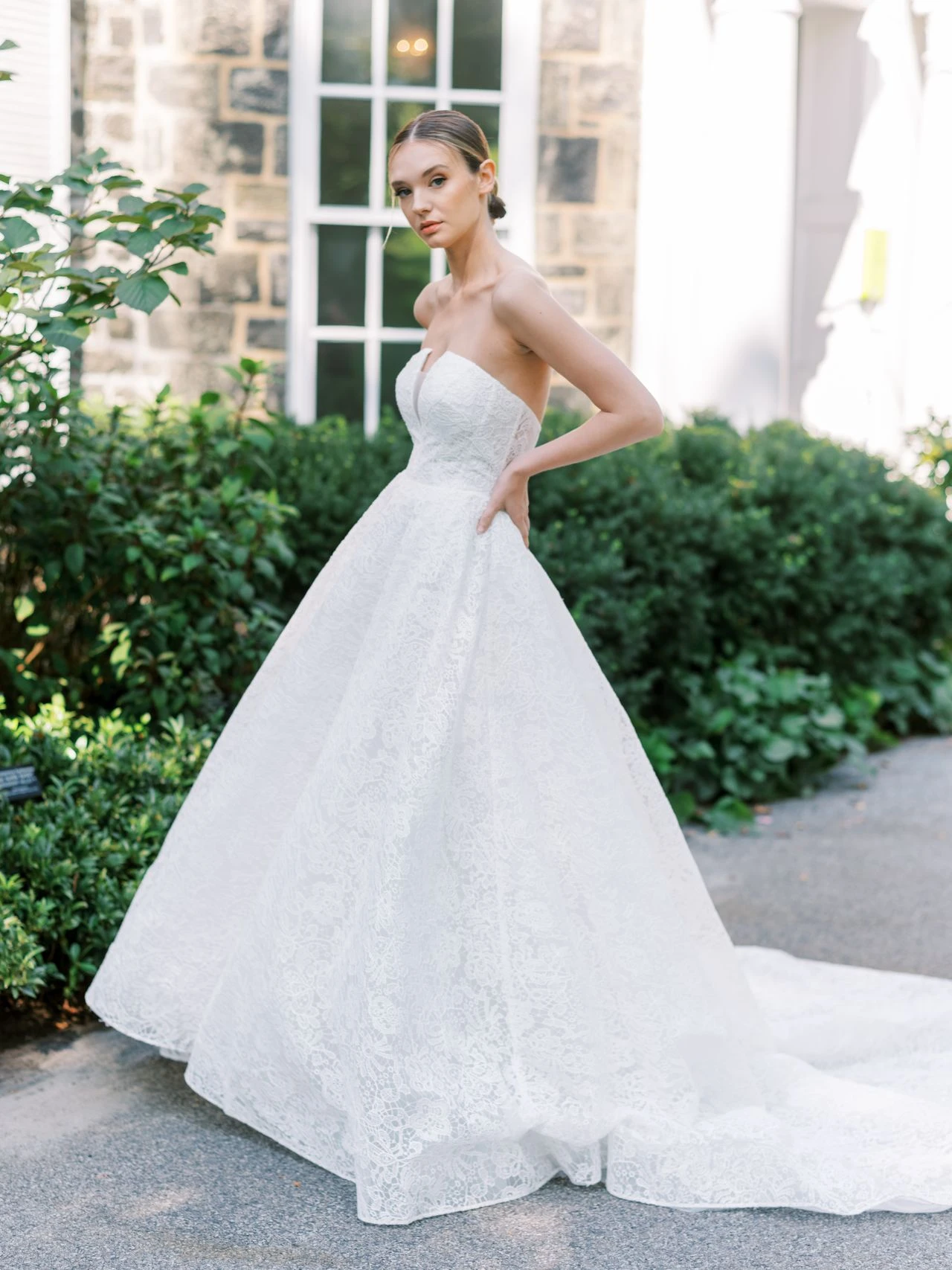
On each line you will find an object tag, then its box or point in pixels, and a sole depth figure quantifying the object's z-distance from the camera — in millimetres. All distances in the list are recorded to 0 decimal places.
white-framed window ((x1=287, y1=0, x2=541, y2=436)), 6570
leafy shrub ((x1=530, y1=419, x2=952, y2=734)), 5112
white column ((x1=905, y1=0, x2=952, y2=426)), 7387
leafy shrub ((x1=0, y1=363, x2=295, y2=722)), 4035
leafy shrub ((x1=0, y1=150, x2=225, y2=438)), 3025
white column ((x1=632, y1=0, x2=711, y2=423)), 6789
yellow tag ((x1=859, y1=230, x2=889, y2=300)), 7645
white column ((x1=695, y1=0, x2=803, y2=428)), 6598
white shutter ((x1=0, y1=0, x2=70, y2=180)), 5898
